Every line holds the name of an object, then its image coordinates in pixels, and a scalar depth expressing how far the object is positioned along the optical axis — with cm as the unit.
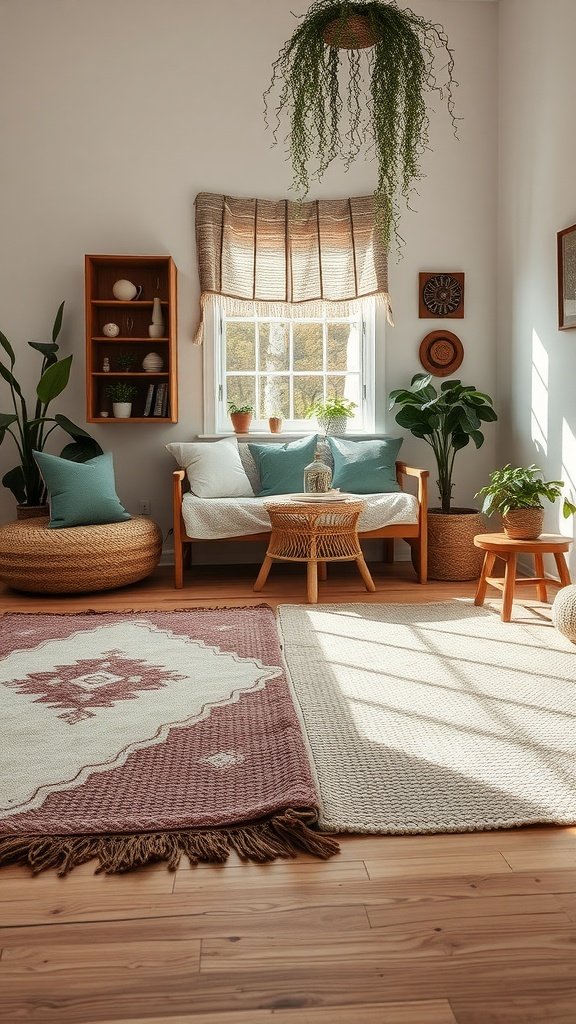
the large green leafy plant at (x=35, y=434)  497
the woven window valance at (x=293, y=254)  534
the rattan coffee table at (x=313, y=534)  430
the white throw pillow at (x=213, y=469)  500
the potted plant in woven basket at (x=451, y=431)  498
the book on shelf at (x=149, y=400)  522
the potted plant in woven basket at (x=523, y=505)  383
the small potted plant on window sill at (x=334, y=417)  537
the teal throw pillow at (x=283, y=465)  514
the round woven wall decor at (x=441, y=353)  555
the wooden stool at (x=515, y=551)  378
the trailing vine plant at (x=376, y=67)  275
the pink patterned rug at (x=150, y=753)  184
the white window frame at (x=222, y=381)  545
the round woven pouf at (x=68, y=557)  441
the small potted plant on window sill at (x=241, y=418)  543
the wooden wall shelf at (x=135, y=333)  518
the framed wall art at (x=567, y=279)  437
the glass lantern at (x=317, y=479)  460
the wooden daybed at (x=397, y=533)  470
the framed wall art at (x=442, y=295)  552
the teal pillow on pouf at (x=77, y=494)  463
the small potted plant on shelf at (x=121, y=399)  522
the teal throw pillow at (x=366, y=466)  511
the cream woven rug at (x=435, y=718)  199
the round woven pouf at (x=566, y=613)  324
